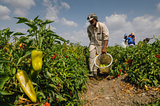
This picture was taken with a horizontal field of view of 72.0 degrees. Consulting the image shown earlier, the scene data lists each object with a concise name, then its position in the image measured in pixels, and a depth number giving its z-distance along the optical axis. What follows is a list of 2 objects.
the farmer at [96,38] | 4.15
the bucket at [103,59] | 3.90
